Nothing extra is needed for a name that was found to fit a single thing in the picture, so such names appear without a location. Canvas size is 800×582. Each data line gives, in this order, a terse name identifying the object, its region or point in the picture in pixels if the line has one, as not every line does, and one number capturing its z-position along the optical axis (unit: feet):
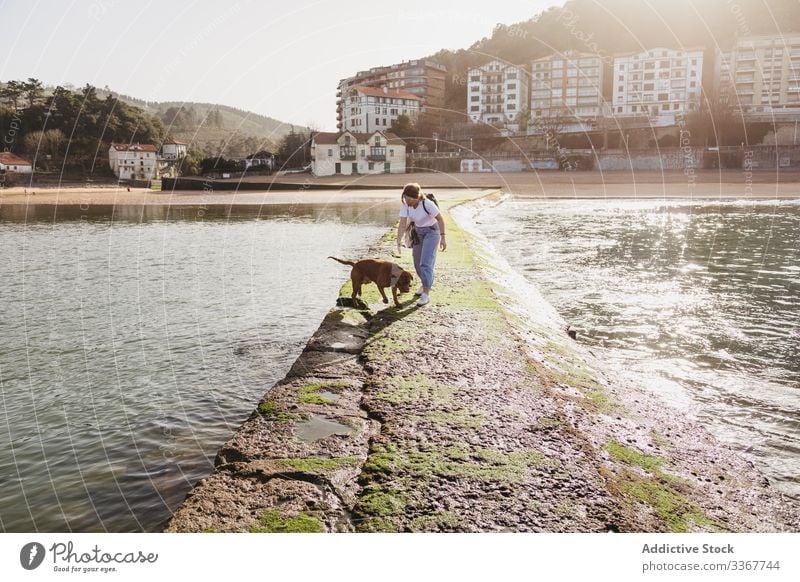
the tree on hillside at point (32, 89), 220.84
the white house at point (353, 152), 255.50
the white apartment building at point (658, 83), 360.69
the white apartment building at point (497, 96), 398.83
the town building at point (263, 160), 270.67
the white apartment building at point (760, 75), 337.52
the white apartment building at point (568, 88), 378.12
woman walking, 33.71
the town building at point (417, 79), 308.56
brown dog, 34.01
